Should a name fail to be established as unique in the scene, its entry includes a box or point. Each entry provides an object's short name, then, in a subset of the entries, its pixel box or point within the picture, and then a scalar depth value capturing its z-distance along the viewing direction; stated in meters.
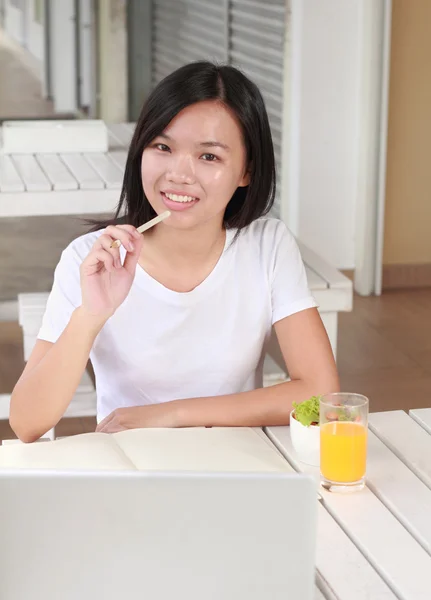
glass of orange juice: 1.71
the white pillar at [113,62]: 6.62
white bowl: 1.77
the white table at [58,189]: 3.11
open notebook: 1.69
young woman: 1.93
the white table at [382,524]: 1.54
